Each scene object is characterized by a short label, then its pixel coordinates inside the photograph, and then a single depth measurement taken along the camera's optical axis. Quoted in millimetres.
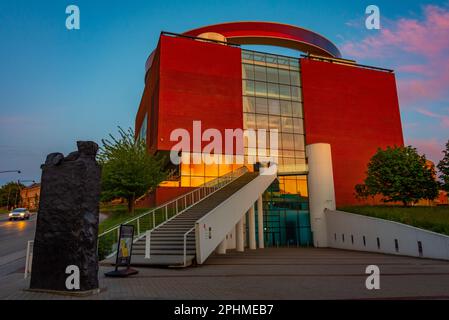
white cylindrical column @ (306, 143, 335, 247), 26625
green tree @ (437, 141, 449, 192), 24219
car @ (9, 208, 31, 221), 33594
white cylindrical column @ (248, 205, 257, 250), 21986
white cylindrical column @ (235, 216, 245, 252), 20156
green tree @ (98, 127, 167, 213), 22266
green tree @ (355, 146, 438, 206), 26641
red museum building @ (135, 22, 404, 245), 29047
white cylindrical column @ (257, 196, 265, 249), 24531
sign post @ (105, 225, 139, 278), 9039
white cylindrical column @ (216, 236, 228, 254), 17664
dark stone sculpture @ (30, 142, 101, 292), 6934
